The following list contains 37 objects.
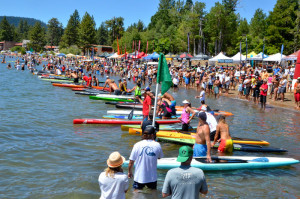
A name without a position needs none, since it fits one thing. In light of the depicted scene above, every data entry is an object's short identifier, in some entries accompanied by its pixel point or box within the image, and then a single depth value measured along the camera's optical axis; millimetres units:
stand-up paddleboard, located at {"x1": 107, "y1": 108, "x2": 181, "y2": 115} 15785
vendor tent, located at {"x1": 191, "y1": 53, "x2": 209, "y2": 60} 43781
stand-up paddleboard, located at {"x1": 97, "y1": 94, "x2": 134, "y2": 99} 20812
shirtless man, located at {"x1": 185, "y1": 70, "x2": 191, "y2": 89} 31383
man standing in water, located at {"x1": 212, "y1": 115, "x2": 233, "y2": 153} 9070
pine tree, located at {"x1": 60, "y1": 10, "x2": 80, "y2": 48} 123812
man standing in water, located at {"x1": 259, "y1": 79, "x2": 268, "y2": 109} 18953
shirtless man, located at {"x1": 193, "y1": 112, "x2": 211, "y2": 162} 6852
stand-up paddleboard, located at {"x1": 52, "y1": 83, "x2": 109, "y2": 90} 27433
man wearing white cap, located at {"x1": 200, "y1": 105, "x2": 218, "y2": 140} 9764
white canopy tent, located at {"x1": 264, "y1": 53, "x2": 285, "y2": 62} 34059
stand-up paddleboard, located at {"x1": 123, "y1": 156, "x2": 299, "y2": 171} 8001
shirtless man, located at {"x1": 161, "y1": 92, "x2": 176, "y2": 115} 14332
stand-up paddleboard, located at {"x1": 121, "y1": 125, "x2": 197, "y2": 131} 12531
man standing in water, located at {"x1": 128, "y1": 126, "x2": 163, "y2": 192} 5465
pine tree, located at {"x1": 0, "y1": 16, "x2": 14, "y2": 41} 163000
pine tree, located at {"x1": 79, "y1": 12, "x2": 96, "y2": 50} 104375
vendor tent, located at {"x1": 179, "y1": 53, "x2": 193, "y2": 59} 43869
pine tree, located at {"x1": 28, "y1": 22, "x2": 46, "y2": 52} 134250
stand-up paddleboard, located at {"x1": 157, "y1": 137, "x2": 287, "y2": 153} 10336
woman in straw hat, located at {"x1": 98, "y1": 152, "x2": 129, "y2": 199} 4302
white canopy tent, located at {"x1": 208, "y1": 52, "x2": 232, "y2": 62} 37594
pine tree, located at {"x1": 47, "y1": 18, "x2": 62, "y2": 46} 144500
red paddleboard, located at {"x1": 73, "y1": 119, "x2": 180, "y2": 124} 13930
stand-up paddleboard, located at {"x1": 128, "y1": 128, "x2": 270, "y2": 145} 10984
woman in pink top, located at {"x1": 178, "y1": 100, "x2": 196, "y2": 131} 11844
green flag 8562
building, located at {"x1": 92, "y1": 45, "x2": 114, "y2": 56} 114469
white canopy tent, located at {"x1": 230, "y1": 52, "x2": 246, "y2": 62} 38022
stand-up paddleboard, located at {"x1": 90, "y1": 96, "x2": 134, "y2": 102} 20256
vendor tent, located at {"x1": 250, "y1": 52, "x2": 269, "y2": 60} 36006
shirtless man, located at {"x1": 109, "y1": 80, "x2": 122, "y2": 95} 21562
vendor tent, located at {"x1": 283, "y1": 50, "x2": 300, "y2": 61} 29394
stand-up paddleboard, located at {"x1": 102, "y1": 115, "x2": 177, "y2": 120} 14752
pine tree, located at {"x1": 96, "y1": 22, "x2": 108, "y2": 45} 138500
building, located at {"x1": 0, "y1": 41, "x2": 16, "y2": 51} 165000
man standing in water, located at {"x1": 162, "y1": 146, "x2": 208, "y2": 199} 3961
